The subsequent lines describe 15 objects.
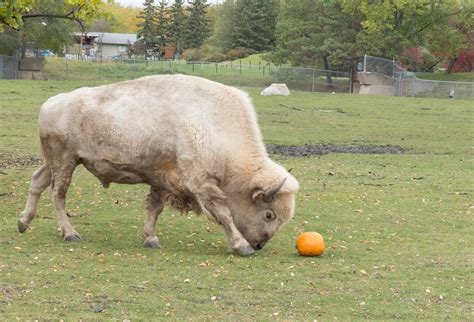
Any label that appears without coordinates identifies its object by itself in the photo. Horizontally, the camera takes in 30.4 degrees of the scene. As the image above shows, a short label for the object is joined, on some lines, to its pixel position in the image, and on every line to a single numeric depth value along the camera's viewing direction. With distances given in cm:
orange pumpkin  999
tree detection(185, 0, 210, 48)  9719
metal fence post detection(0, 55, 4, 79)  5379
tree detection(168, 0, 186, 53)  9575
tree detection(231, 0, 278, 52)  8738
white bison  1013
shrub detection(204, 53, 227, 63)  8700
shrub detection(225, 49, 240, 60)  8981
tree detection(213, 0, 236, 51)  9219
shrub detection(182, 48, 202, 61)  8838
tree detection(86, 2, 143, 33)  13700
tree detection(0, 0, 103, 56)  5544
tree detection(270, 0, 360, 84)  6191
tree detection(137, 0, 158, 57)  9431
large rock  4325
